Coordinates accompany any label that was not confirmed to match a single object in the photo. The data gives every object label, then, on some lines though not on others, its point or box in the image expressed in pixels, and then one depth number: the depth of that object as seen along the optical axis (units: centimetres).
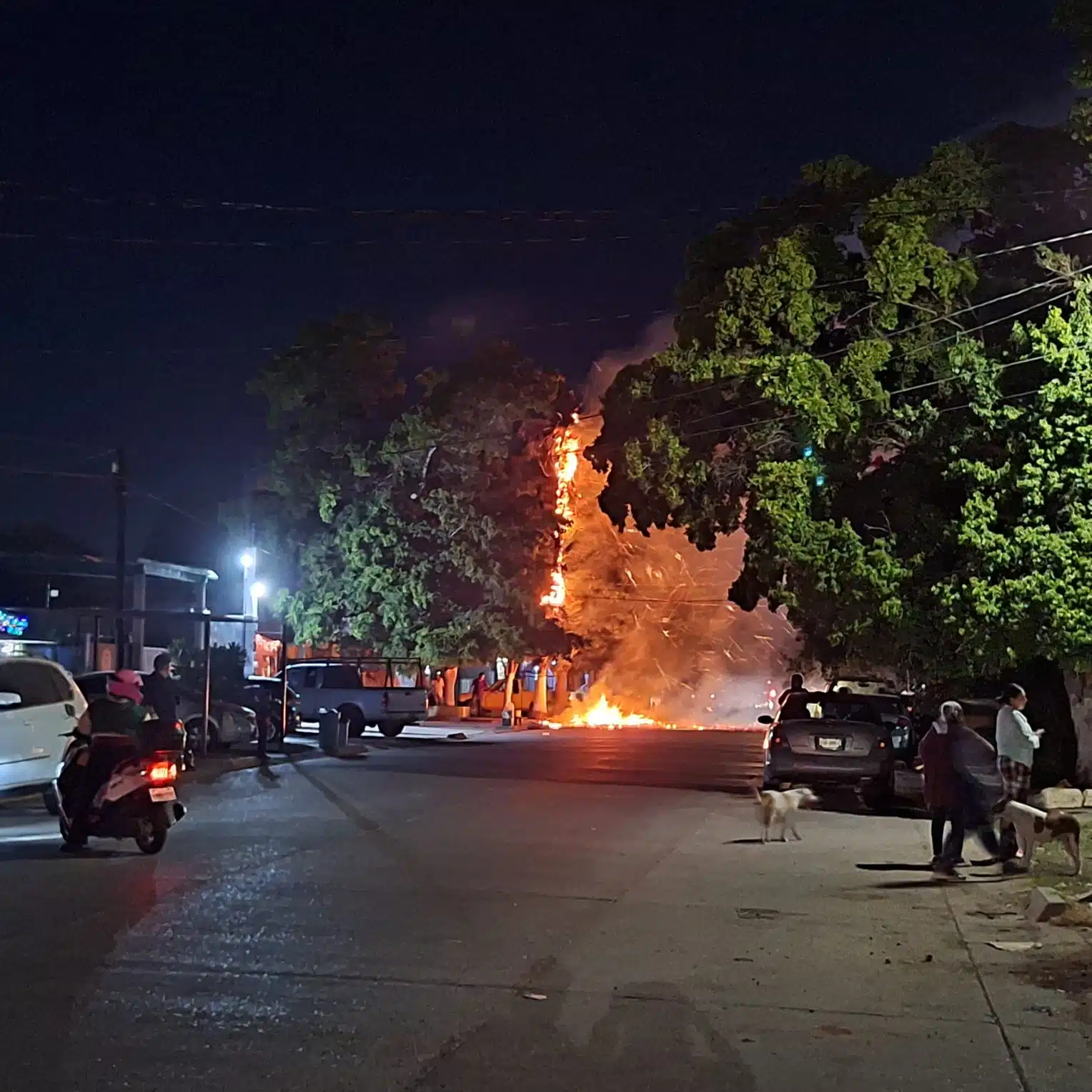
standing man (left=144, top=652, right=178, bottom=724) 1816
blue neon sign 4200
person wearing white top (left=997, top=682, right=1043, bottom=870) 1572
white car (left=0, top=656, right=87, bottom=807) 1628
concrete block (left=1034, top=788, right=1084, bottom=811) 1930
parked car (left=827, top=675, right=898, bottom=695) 3484
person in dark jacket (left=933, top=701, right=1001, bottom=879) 1417
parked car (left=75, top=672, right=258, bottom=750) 2764
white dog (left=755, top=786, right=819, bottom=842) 1681
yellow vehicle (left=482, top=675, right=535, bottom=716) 5950
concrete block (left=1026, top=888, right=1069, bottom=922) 1147
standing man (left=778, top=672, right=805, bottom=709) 2402
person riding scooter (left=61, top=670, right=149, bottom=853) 1429
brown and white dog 1385
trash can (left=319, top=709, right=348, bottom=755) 3111
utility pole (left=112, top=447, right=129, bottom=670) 3151
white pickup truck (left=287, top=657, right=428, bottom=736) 3762
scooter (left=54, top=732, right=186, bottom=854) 1406
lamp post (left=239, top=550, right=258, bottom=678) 5422
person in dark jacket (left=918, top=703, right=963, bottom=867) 1412
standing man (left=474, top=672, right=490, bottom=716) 5831
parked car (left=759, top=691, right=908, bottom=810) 2184
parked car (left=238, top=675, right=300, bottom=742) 3225
